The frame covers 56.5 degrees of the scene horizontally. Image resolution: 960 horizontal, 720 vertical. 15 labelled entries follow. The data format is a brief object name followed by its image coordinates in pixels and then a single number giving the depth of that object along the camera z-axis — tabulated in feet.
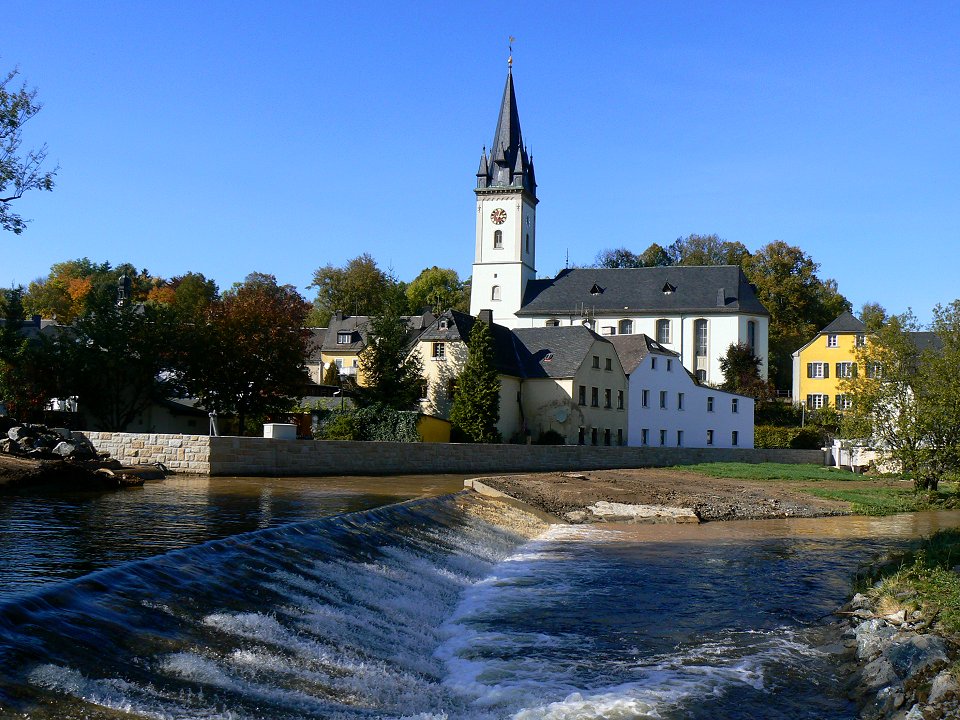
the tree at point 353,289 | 324.80
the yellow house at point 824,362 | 238.89
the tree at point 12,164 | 90.33
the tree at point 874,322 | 111.75
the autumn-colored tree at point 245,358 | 124.57
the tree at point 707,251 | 345.72
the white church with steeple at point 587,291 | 266.57
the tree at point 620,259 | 393.89
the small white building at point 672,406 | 192.24
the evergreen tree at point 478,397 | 151.53
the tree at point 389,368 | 160.45
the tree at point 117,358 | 113.91
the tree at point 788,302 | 291.38
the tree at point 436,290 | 339.16
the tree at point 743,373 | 229.45
